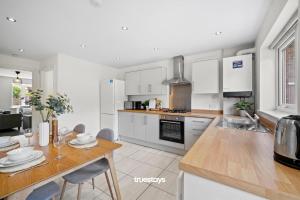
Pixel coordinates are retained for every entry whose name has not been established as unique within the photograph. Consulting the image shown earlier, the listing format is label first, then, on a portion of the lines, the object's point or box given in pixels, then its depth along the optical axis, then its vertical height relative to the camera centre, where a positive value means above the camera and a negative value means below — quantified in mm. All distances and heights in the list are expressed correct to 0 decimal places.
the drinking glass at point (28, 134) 1434 -393
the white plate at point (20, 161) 899 -452
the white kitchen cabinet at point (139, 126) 3301 -707
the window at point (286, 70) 1498 +399
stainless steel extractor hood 3244 +717
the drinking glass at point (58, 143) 1256 -437
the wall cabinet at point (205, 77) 2684 +493
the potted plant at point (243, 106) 2378 -121
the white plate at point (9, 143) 1315 -468
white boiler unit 2281 +479
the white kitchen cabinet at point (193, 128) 2502 -576
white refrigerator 3688 -79
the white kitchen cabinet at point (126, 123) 3527 -674
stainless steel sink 1538 -347
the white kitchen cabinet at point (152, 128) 3078 -708
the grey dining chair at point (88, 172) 1255 -775
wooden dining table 748 -493
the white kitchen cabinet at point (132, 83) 3881 +500
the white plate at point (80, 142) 1361 -458
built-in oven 2771 -649
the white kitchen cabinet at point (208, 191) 579 -442
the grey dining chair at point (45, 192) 959 -724
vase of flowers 1292 -94
